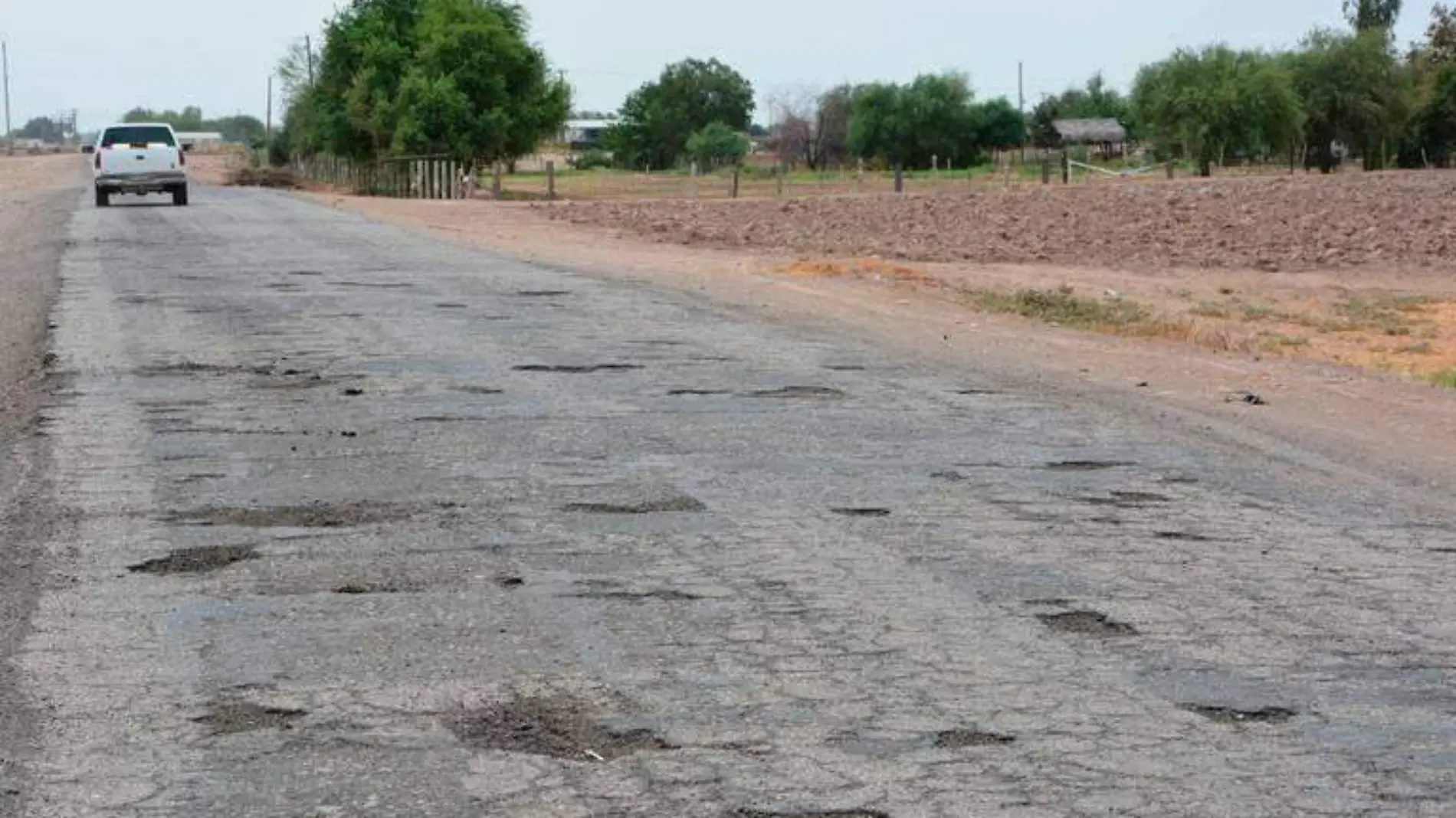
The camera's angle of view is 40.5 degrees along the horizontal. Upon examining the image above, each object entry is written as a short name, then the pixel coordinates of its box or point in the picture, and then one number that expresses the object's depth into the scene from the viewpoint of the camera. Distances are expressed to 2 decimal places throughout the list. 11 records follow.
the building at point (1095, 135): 124.38
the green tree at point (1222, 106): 87.12
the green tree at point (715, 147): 115.94
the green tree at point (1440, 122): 90.44
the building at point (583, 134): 174.62
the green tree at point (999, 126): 114.94
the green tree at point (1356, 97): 91.62
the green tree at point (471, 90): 69.69
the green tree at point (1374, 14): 125.00
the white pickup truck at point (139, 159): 44.09
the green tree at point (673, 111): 127.44
